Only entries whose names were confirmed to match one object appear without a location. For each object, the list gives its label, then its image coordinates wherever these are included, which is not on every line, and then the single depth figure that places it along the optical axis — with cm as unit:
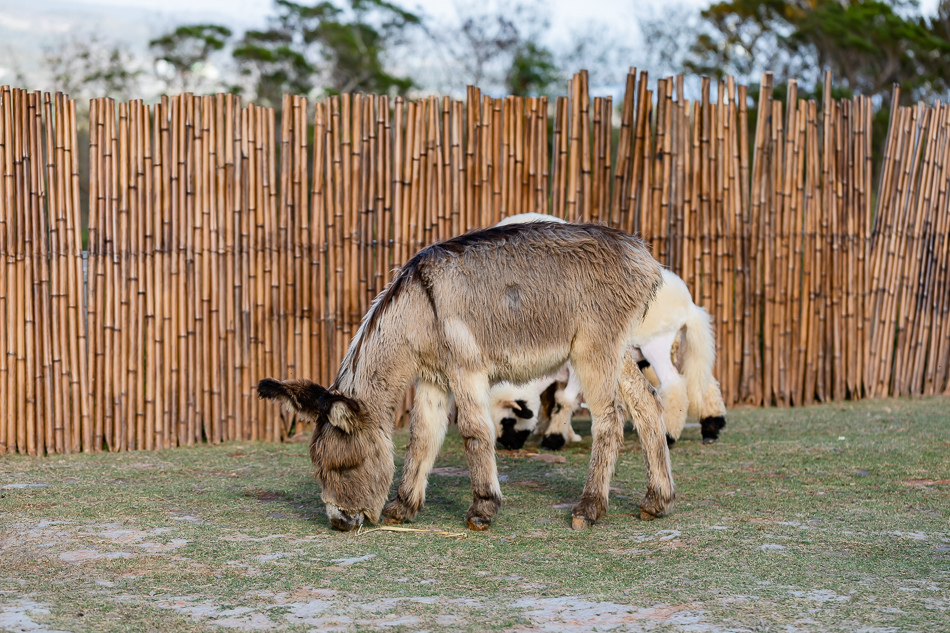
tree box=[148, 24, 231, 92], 3128
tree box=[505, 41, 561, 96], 2958
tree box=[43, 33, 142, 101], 2747
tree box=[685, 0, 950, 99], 2556
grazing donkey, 453
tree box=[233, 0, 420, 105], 3108
